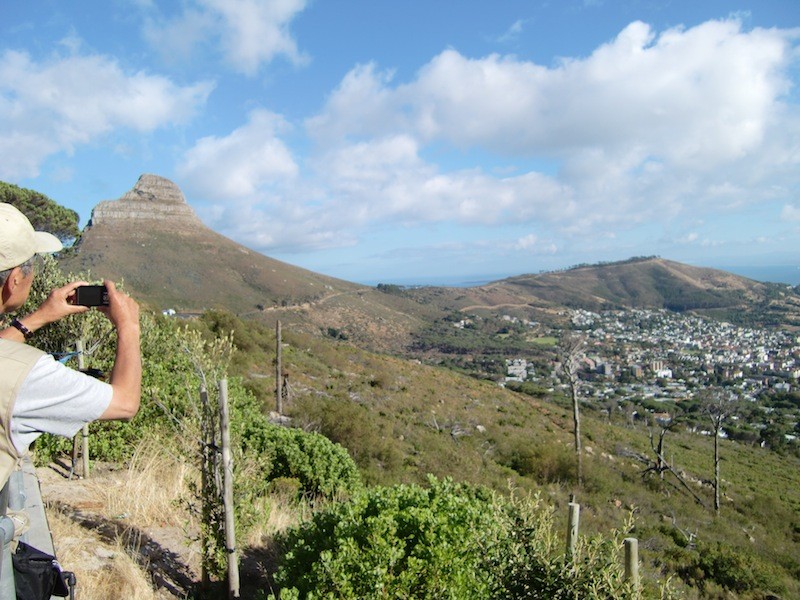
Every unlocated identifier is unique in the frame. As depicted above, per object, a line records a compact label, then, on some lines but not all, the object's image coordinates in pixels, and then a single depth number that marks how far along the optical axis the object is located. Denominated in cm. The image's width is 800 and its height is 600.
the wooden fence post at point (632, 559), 289
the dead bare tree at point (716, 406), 1544
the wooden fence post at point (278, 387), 1405
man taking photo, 144
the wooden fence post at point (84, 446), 606
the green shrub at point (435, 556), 317
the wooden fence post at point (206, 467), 392
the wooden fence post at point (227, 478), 379
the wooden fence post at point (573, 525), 336
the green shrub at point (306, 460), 784
